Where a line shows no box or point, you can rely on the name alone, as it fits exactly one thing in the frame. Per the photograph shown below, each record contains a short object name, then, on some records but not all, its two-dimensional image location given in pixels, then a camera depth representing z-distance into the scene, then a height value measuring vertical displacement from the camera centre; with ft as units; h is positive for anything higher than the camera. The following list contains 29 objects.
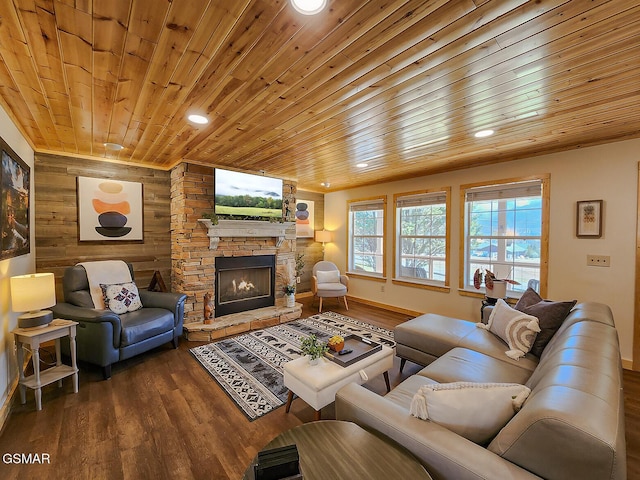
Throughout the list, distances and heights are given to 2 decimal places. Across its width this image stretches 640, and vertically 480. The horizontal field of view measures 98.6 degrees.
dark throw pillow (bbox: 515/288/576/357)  6.97 -2.17
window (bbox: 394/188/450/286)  14.80 -0.18
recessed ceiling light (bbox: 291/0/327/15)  3.89 +3.26
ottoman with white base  6.20 -3.46
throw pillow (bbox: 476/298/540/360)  7.07 -2.58
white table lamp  7.08 -1.72
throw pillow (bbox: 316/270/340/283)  17.48 -2.75
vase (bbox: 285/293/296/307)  15.49 -3.78
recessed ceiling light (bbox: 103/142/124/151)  10.39 +3.33
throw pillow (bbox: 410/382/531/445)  3.72 -2.38
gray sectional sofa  2.75 -2.23
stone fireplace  12.60 -0.73
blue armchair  8.59 -3.11
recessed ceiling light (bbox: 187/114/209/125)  7.83 +3.32
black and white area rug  7.83 -4.63
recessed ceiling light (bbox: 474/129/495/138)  9.11 +3.40
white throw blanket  10.33 -1.69
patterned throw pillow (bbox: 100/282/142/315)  10.33 -2.50
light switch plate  9.94 -0.96
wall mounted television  12.98 +1.94
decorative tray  7.02 -3.23
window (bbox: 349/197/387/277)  17.94 -0.18
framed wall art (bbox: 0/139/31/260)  6.86 +0.80
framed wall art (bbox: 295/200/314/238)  19.61 +1.08
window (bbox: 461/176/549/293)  11.57 +0.17
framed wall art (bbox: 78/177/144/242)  11.93 +1.04
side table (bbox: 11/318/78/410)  7.15 -3.31
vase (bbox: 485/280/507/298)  11.17 -2.26
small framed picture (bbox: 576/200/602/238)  10.05 +0.56
